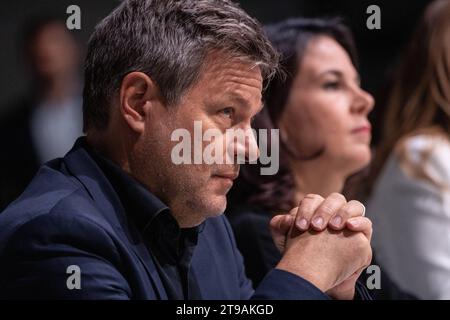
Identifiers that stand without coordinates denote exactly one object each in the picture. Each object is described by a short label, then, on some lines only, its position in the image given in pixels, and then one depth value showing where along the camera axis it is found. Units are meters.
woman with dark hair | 3.02
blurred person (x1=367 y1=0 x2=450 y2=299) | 3.08
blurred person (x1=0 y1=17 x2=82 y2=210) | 3.17
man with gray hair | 2.55
